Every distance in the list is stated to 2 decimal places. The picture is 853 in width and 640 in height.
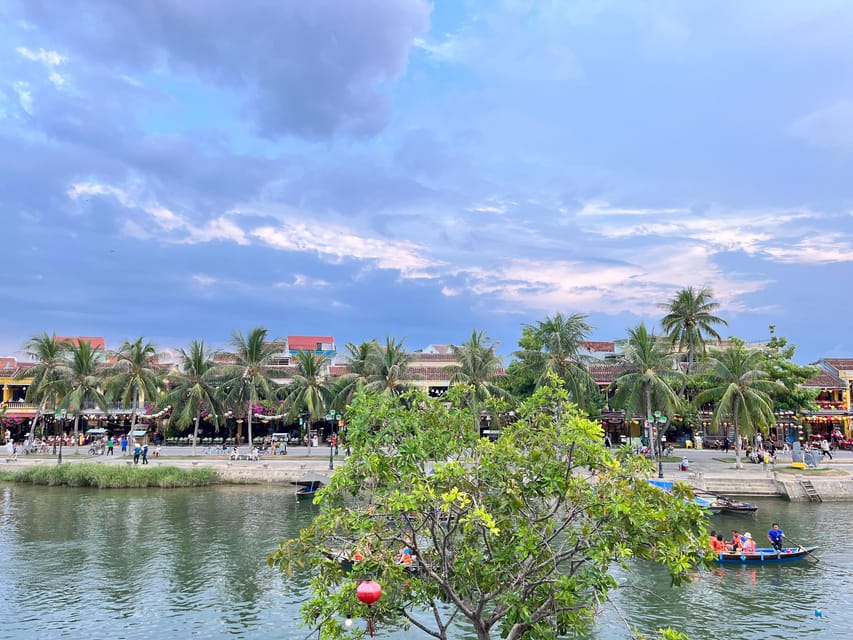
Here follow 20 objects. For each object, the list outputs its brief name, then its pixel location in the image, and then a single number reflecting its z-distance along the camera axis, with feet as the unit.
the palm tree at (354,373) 168.34
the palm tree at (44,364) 175.83
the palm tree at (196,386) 175.22
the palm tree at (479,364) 161.48
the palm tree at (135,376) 174.19
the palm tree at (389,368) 165.07
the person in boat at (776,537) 81.10
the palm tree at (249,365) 177.78
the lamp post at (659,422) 135.85
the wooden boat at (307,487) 124.76
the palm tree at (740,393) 141.90
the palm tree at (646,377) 152.60
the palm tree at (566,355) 158.51
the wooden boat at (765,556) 79.61
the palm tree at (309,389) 178.91
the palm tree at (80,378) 175.11
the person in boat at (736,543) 81.61
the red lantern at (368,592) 26.43
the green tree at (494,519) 26.58
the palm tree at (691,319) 170.30
